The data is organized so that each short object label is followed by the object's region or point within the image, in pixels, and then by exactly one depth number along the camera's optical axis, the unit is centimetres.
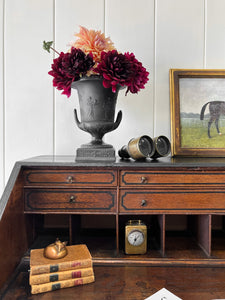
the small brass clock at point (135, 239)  104
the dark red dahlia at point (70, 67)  100
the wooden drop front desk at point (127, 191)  101
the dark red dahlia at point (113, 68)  99
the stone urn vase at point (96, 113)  106
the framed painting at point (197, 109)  133
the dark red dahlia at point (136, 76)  105
